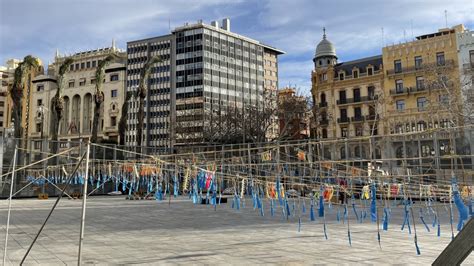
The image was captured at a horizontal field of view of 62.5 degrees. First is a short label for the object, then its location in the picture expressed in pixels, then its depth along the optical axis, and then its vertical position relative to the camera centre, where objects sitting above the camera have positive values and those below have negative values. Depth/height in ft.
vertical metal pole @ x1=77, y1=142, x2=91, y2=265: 17.24 -0.80
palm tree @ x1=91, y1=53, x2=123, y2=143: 118.32 +30.97
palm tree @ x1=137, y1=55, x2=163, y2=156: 123.54 +28.57
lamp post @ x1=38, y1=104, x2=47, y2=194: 111.57 +10.06
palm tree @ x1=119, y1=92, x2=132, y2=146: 125.38 +20.02
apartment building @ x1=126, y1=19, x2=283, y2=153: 301.63 +87.81
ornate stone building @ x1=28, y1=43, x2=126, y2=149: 327.47 +75.31
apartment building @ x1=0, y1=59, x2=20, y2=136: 354.80 +77.71
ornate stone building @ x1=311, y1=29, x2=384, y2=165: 177.17 +38.70
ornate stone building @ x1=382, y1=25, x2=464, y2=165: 155.43 +42.42
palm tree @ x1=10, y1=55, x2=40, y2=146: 104.16 +27.46
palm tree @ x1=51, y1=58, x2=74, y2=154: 113.80 +24.01
